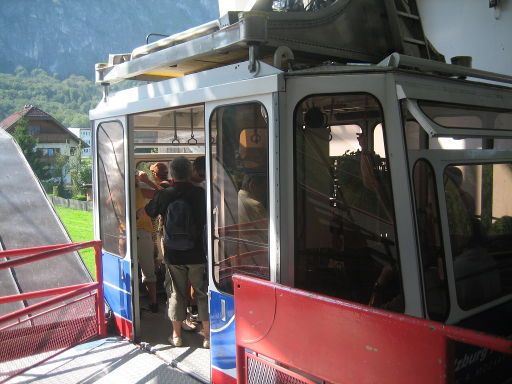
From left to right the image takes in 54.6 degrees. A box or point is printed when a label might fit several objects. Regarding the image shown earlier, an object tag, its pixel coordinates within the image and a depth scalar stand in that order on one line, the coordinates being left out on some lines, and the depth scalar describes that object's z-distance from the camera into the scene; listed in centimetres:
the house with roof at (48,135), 5088
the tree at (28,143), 4364
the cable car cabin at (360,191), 255
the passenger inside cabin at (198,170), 457
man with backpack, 407
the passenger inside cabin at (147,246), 519
